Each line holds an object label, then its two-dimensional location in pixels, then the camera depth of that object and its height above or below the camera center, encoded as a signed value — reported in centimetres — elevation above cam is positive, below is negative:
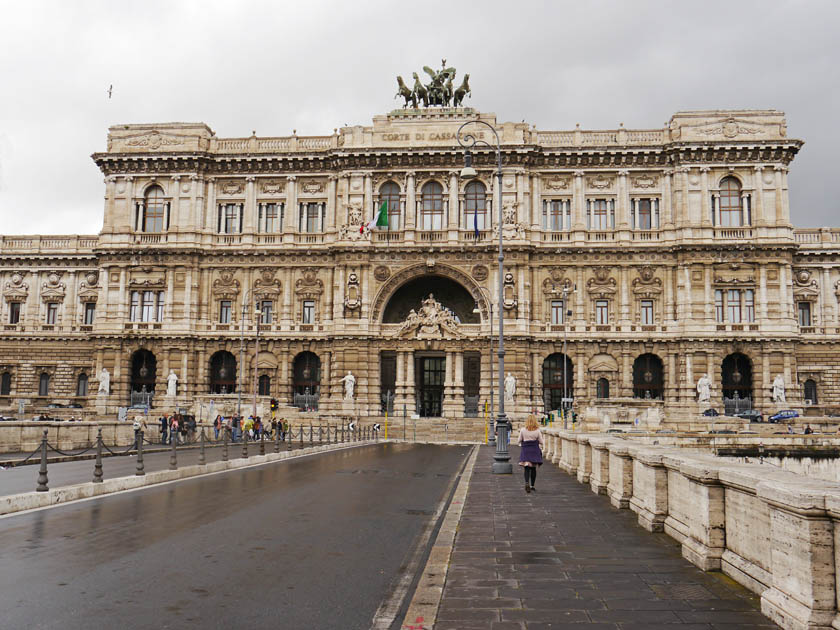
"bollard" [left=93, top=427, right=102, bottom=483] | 1685 -189
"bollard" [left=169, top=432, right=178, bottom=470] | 2080 -204
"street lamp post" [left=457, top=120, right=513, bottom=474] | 2205 -160
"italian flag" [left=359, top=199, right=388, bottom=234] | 5431 +1209
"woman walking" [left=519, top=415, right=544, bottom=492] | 1691 -133
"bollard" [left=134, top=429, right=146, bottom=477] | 1852 -192
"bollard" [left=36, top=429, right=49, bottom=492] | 1501 -188
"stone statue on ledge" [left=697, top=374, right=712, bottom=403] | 5044 +36
